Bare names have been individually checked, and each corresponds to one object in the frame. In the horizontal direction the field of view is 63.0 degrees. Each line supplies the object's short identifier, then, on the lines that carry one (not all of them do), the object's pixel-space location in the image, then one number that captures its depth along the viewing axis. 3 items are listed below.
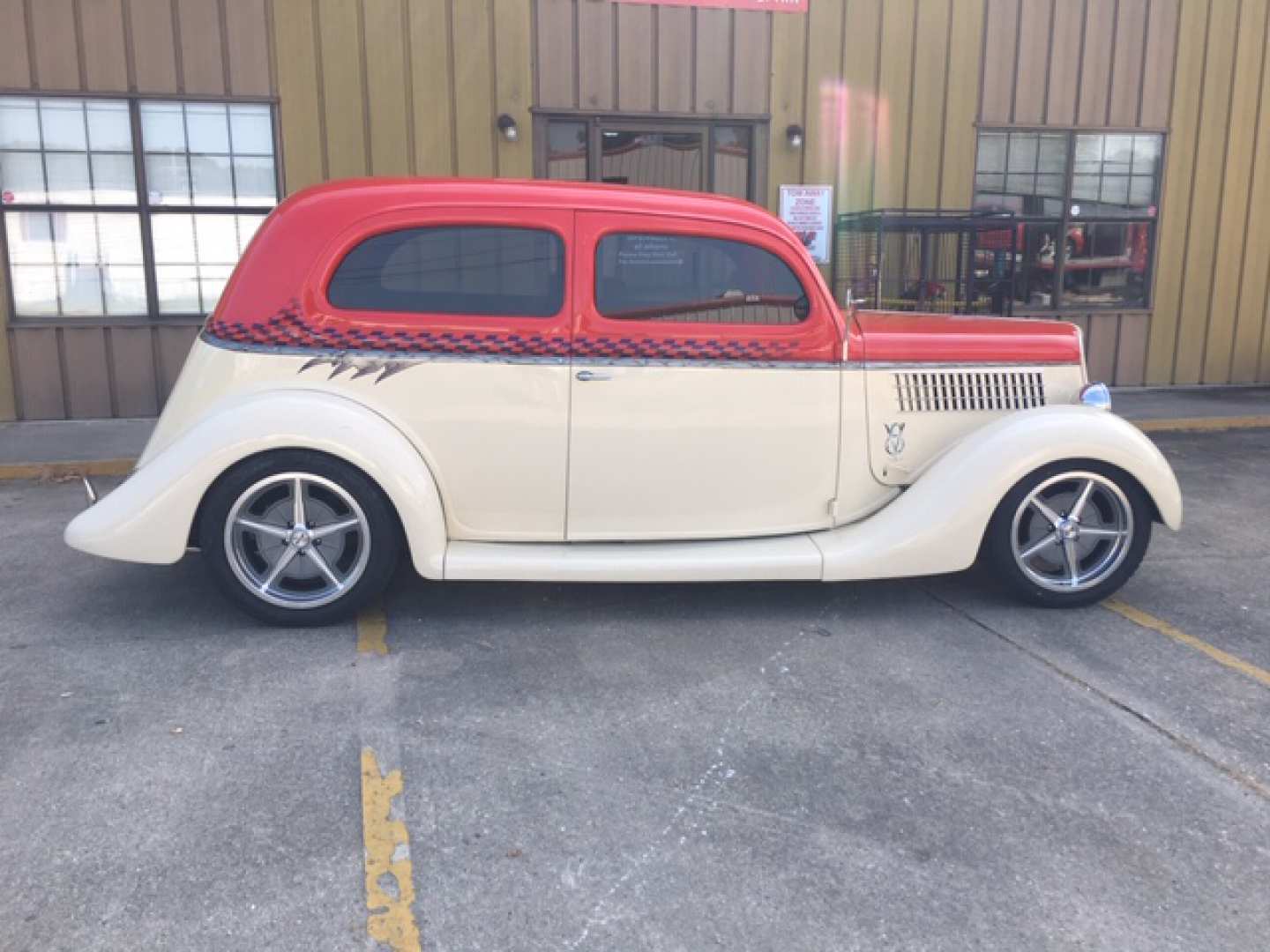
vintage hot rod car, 4.38
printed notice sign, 9.97
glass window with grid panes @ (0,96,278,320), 8.82
